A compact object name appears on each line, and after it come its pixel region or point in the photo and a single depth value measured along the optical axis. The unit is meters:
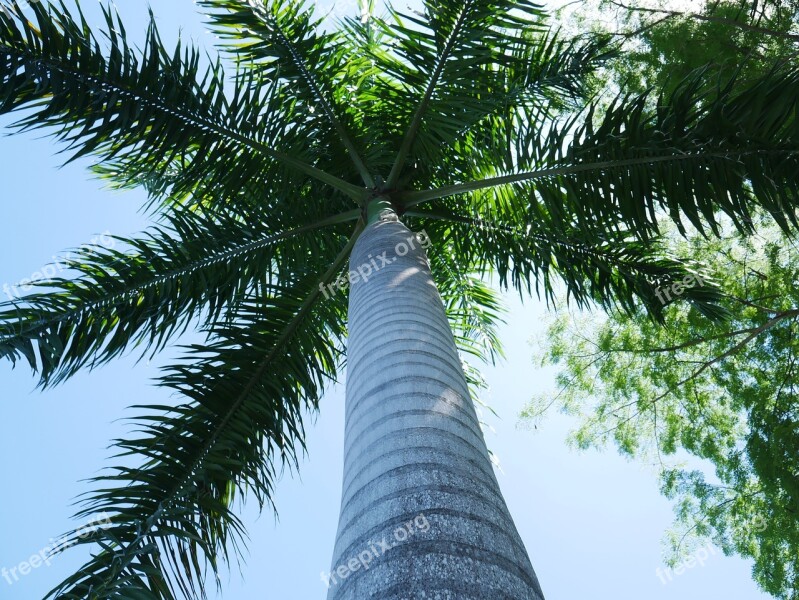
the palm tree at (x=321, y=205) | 3.77
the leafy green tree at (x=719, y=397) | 7.84
